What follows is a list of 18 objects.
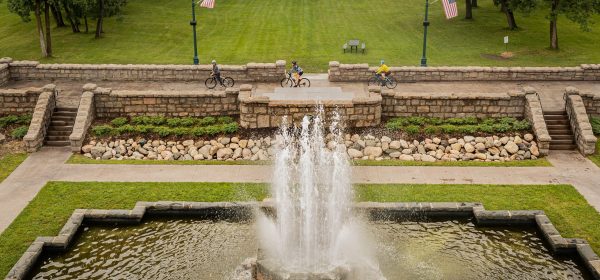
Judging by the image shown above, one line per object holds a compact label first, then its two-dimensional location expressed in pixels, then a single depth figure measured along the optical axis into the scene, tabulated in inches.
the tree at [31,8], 1400.1
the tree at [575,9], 1401.3
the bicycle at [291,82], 1145.3
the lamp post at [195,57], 1320.4
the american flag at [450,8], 1227.4
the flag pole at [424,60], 1288.1
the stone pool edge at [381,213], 718.5
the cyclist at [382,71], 1140.5
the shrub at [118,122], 1053.2
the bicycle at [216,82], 1158.3
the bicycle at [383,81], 1154.2
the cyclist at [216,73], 1143.6
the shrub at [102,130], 1027.9
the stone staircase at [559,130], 1000.9
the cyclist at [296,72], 1125.7
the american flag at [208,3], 1245.7
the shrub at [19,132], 1033.5
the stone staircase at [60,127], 1017.2
